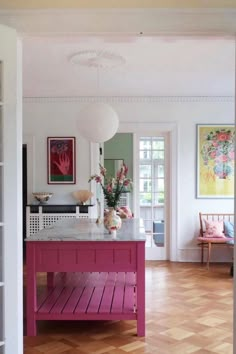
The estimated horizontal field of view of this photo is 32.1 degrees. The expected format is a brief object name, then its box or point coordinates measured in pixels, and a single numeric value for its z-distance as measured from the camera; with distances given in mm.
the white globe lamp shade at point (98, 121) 3967
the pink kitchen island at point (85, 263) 3426
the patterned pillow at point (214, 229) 6102
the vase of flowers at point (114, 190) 3713
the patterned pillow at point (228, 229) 6062
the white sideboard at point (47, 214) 6336
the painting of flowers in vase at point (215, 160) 6387
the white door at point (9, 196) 2062
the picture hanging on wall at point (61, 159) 6508
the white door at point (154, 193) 6602
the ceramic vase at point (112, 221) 3619
